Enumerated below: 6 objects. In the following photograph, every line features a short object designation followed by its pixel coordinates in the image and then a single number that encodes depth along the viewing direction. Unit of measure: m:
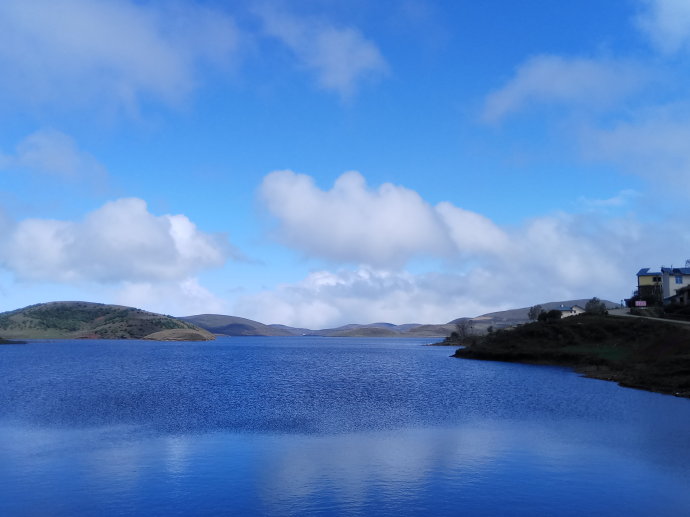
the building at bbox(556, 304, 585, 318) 156.50
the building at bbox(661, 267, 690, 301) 133.00
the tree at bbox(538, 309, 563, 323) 134.32
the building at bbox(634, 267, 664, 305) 143.31
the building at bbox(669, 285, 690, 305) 118.30
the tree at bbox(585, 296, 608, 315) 131.71
